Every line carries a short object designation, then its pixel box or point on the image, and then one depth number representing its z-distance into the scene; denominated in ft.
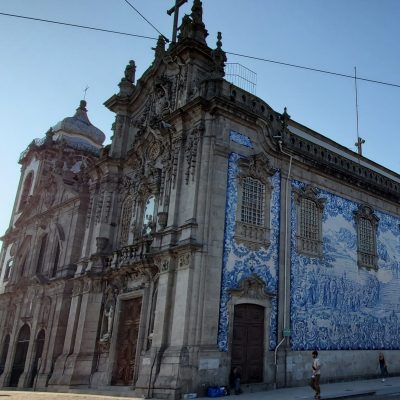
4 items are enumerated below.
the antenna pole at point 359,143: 98.63
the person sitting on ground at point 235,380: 47.52
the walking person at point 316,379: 40.86
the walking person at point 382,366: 60.13
